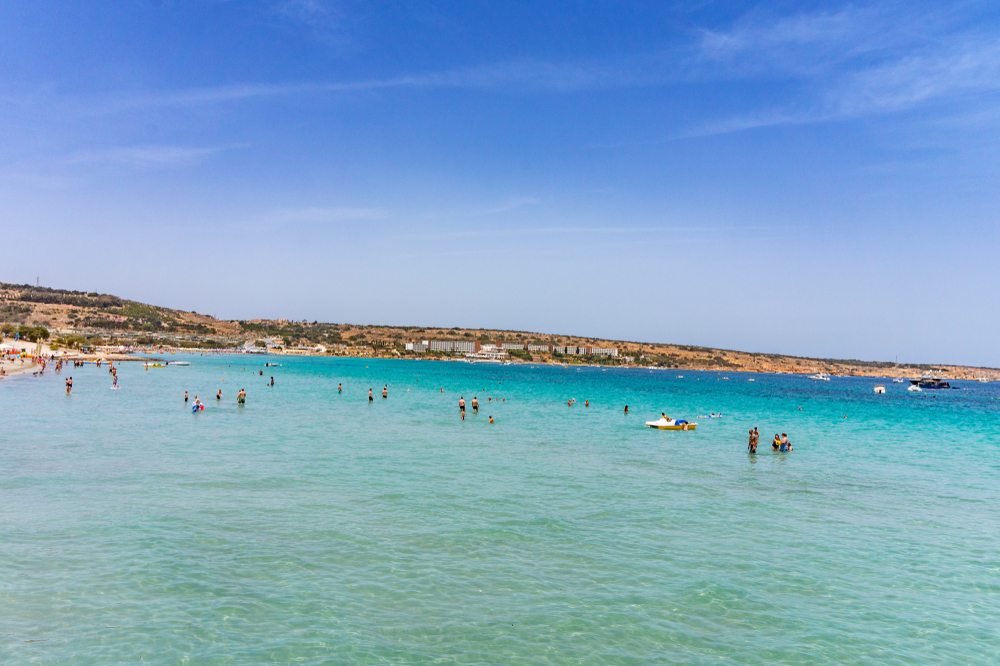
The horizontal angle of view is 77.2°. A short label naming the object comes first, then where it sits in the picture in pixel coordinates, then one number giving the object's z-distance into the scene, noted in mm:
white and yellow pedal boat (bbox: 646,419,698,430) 46188
